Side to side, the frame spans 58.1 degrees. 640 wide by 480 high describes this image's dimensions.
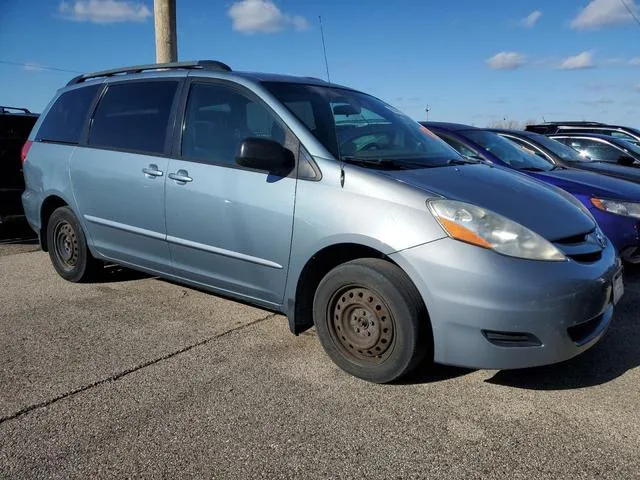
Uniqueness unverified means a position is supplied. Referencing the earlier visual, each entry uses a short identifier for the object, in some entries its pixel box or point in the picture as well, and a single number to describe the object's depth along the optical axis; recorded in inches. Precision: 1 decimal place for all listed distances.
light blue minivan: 113.6
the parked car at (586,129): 438.3
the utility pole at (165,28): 323.0
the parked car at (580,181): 205.0
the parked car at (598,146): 356.5
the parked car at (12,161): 269.4
